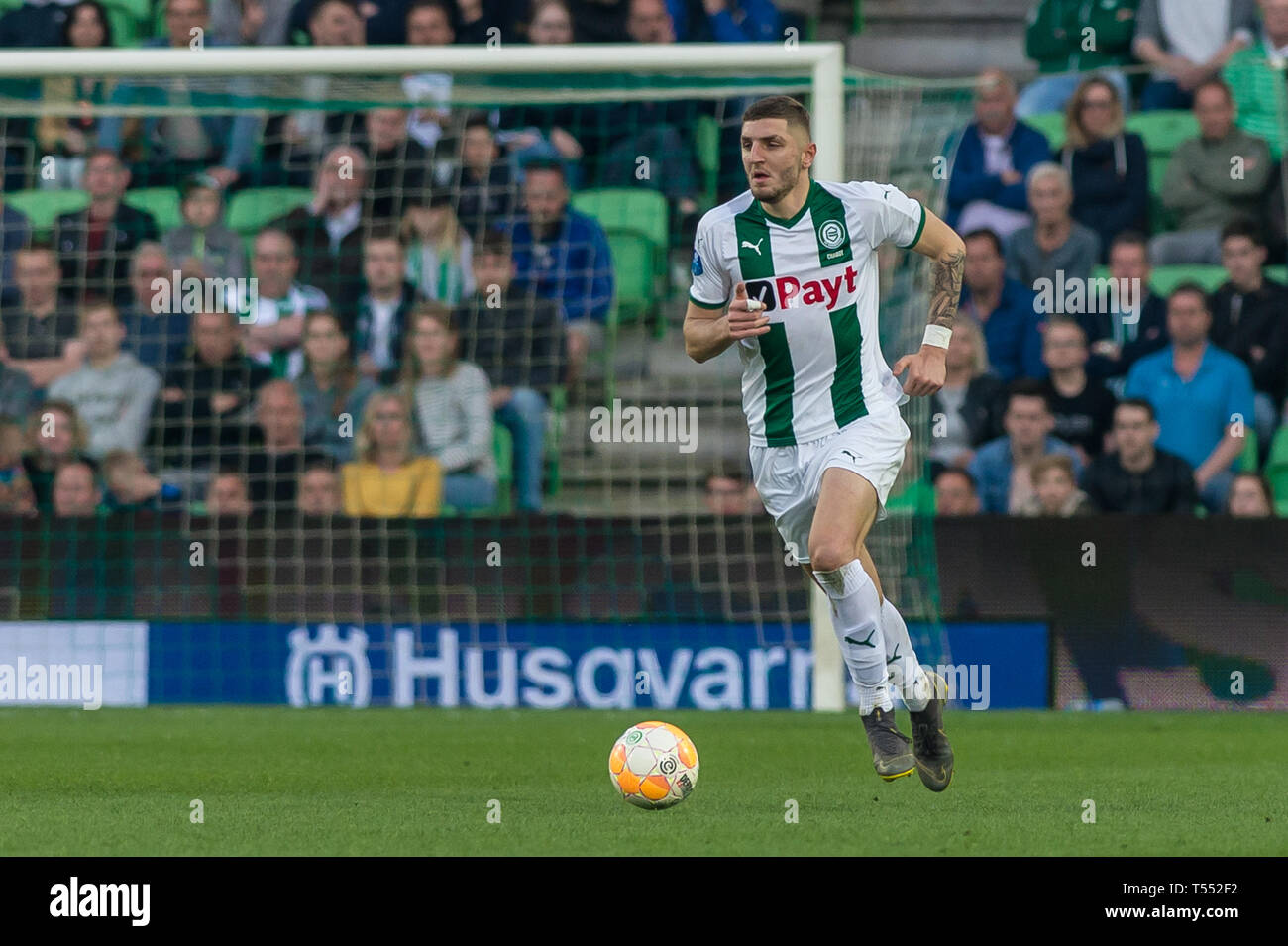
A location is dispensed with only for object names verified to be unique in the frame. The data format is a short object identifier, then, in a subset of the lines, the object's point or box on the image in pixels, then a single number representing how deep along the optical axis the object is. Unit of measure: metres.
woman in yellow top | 11.10
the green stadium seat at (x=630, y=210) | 12.06
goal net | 10.46
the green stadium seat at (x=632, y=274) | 11.91
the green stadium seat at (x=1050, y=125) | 12.93
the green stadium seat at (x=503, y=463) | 11.26
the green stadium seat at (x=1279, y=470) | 11.58
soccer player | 6.50
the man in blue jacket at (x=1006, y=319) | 11.95
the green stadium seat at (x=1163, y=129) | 12.84
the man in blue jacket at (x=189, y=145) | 12.80
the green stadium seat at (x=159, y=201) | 12.68
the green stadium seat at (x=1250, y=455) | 11.34
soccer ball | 6.07
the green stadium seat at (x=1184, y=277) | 12.21
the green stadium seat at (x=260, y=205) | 12.49
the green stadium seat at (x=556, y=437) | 11.48
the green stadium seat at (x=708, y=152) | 12.16
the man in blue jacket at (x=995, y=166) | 12.46
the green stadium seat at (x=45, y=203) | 12.55
